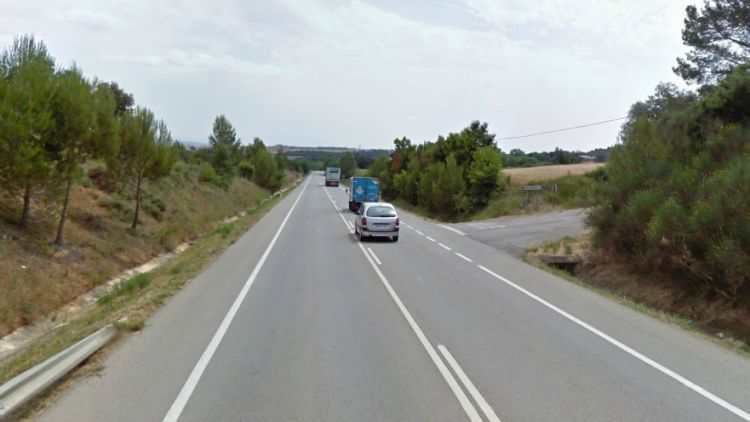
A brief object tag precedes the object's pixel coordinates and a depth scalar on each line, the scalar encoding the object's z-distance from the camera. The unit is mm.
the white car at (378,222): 22594
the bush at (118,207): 27595
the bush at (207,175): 52594
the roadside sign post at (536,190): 36969
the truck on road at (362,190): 43062
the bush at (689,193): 11453
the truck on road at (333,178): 105688
